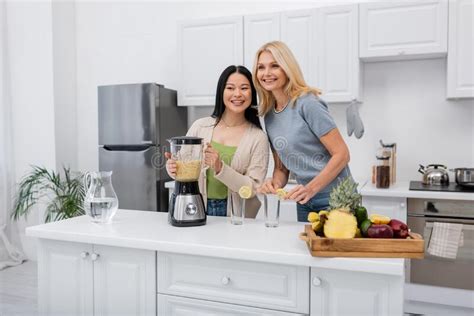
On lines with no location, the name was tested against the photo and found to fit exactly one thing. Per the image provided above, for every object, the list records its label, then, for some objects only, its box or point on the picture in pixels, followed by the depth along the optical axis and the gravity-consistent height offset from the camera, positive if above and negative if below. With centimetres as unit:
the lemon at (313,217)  151 -27
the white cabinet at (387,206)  300 -47
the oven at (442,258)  287 -70
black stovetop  295 -34
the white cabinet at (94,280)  164 -55
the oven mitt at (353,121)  347 +14
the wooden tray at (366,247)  135 -34
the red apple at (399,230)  140 -29
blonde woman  186 +5
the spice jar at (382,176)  315 -27
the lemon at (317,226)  147 -29
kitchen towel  288 -67
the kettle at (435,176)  320 -27
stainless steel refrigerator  378 -1
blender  178 -19
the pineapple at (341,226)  139 -28
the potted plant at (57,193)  375 -52
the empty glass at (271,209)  171 -29
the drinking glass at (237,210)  186 -31
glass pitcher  182 -25
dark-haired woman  209 +0
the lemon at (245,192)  174 -21
